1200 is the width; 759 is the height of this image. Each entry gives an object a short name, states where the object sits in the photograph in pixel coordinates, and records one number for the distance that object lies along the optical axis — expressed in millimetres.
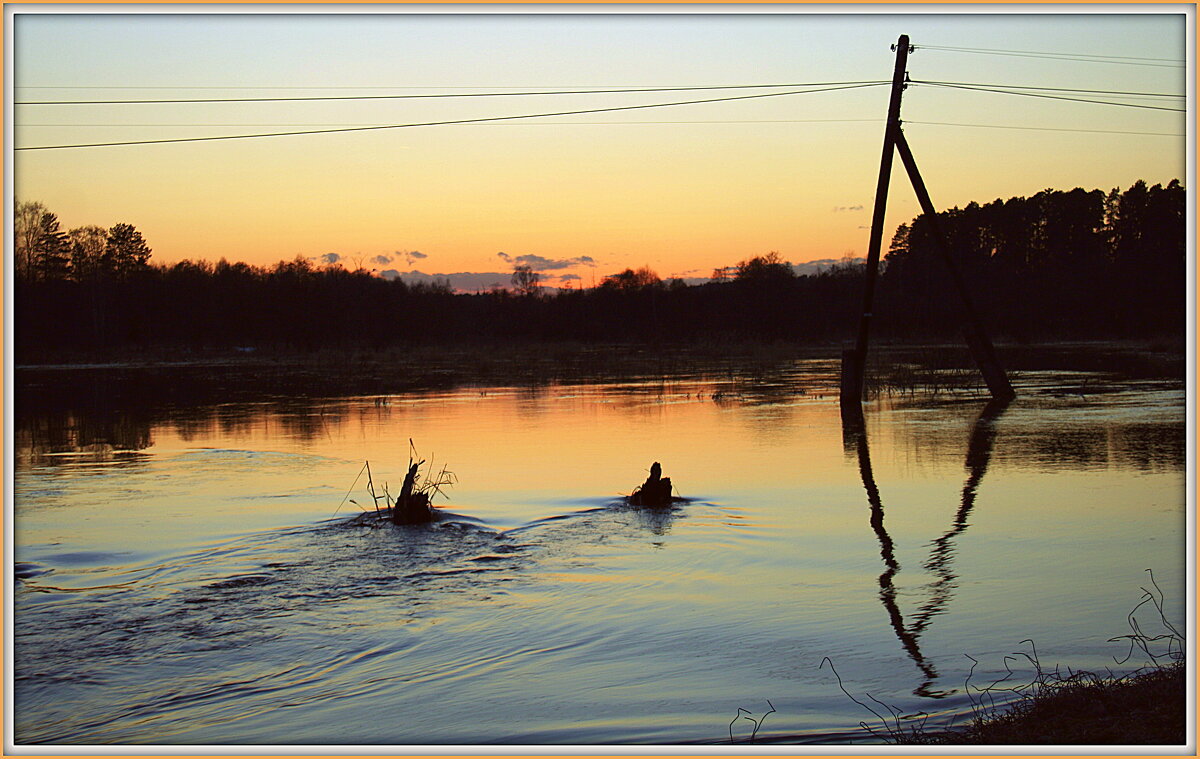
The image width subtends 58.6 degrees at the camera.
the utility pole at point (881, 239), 22172
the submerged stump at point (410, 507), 10781
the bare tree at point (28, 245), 52688
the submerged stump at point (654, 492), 11656
